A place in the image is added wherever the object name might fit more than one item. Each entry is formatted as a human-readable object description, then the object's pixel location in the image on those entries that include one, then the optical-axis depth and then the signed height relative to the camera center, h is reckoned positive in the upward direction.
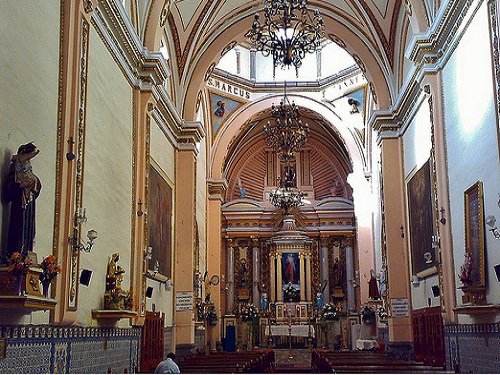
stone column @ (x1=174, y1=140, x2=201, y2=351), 14.75 +1.75
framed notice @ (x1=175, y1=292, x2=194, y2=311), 14.76 +0.28
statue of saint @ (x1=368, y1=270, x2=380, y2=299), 18.28 +0.66
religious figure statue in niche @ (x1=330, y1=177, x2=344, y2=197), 27.10 +5.06
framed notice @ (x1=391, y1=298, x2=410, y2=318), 14.20 +0.10
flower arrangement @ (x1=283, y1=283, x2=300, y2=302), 25.45 +0.75
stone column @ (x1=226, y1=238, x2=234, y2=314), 25.57 +1.47
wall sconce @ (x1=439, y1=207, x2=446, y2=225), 10.41 +1.47
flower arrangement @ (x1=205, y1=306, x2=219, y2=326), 20.05 -0.09
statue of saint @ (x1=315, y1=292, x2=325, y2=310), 25.00 +0.39
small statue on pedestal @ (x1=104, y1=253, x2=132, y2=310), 9.39 +0.36
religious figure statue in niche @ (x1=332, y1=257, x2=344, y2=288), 25.77 +1.49
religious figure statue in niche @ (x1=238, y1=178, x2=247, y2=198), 27.17 +5.11
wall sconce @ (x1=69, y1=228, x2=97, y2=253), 7.67 +0.86
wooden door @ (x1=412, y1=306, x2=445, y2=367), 11.18 -0.45
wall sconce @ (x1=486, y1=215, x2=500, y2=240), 7.43 +0.99
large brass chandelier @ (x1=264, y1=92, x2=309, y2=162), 16.56 +4.76
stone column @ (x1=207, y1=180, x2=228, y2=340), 21.33 +2.69
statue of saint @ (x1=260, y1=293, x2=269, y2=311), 25.16 +0.35
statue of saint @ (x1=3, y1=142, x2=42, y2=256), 5.95 +1.08
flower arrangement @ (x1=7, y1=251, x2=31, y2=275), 5.54 +0.43
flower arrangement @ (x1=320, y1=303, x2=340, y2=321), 23.66 -0.03
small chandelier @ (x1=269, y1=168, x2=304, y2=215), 21.59 +3.81
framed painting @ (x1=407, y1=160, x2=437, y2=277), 11.88 +1.72
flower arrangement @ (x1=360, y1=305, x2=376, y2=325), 19.97 -0.13
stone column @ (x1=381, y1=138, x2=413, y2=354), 14.16 +1.54
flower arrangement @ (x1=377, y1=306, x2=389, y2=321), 15.38 -0.05
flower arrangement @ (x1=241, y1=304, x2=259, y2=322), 24.09 -0.04
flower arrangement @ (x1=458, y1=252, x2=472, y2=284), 8.59 +0.52
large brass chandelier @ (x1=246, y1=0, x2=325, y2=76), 10.45 +4.51
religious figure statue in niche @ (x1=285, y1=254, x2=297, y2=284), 25.73 +1.66
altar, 23.98 -0.65
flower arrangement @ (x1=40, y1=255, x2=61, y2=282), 6.13 +0.42
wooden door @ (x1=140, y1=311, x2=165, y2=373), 11.56 -0.51
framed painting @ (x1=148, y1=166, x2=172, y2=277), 12.66 +1.86
